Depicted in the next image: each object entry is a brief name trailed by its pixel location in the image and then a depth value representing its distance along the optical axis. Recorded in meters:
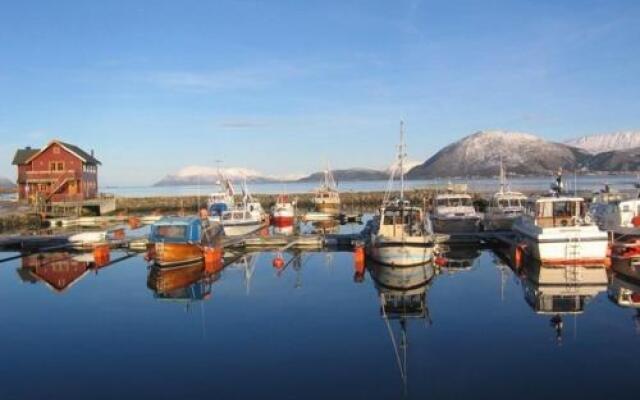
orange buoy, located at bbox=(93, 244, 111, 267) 33.59
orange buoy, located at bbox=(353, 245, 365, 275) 29.78
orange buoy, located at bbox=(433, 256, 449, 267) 30.91
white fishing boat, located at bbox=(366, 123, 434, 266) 27.73
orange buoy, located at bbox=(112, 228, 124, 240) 42.68
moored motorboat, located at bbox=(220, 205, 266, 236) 45.19
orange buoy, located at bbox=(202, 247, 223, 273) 30.56
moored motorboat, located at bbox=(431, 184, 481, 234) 43.06
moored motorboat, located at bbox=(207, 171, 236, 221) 52.06
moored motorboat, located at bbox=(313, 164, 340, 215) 74.75
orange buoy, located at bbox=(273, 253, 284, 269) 31.55
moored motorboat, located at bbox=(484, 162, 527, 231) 43.19
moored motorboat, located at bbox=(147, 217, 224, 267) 30.28
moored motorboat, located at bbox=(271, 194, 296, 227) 57.31
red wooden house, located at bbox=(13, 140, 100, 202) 68.50
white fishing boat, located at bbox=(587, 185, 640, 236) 32.38
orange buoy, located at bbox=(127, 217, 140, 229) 56.18
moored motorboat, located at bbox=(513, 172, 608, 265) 28.12
